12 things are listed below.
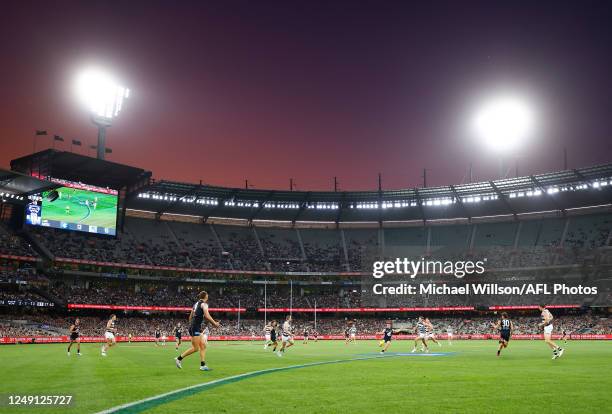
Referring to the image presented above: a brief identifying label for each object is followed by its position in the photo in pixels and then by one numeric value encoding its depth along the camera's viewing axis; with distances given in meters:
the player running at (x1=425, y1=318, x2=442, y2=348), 34.10
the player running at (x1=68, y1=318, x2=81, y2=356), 31.06
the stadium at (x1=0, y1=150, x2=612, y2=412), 72.44
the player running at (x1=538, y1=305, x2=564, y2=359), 24.42
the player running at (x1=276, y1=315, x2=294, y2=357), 28.56
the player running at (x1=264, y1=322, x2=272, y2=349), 36.39
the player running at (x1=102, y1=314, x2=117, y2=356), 29.28
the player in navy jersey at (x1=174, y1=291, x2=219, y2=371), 16.78
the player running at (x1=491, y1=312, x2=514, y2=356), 26.98
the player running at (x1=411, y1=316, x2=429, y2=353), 32.88
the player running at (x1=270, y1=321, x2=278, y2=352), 32.21
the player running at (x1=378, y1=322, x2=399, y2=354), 32.25
